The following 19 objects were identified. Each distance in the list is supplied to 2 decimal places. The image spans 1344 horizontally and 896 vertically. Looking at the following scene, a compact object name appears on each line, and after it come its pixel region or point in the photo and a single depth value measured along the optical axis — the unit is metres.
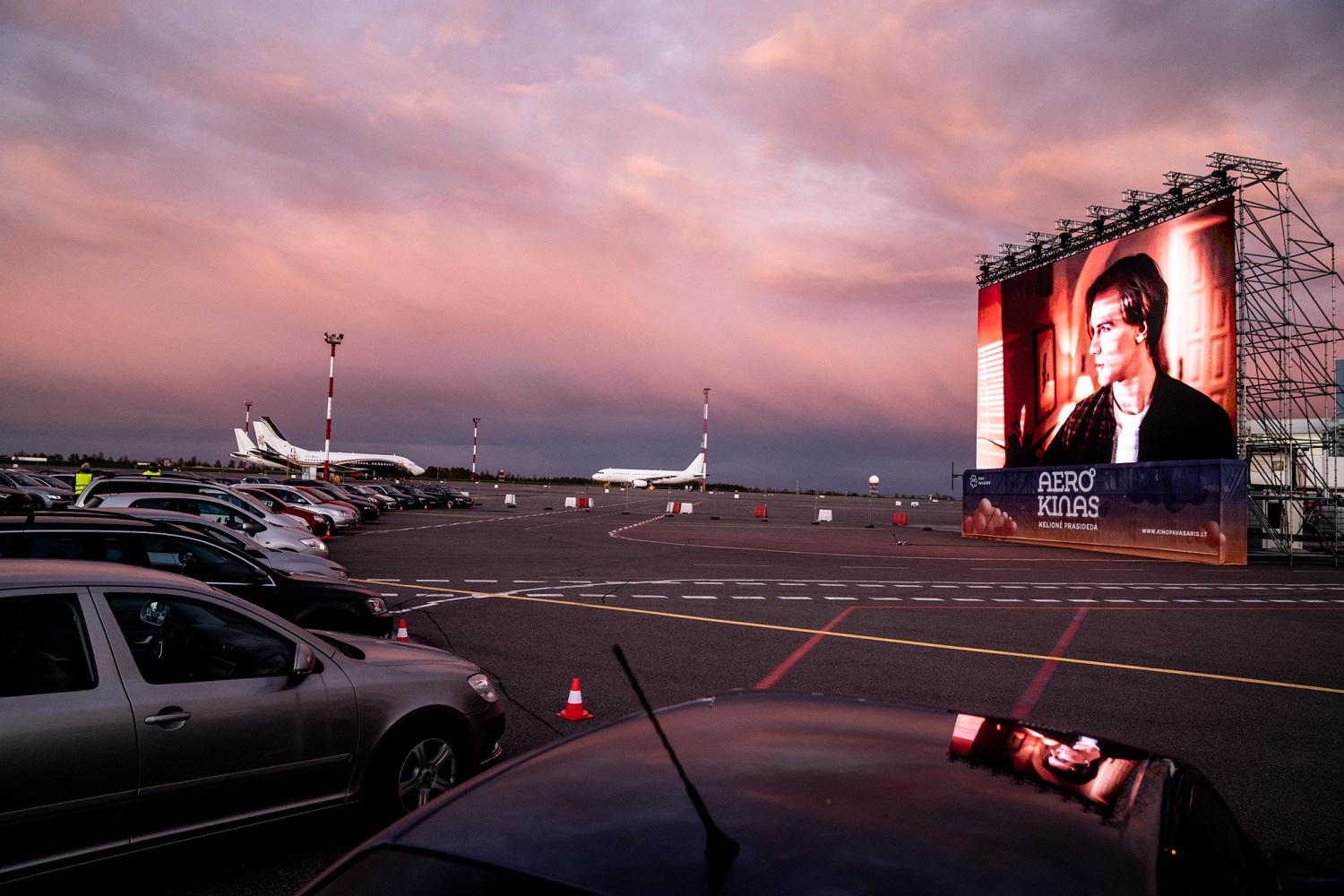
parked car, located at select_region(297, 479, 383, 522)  34.47
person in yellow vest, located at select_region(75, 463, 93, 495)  23.33
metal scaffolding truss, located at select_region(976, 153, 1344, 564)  25.64
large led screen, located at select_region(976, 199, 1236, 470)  24.42
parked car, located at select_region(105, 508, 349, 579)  9.96
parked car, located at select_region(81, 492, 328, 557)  13.45
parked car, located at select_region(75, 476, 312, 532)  14.28
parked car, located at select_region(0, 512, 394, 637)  6.71
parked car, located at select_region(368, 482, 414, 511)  49.66
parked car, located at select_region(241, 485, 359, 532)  27.94
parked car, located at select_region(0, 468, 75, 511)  22.45
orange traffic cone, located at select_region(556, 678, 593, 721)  6.86
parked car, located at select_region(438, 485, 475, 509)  52.06
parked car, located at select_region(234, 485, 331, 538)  24.92
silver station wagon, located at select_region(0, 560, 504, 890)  3.55
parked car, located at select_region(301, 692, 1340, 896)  1.50
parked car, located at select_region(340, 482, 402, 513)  41.39
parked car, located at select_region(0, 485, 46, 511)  19.02
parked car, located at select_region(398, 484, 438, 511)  51.03
